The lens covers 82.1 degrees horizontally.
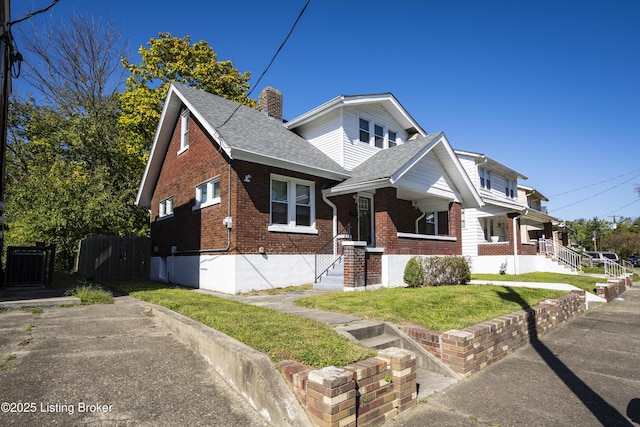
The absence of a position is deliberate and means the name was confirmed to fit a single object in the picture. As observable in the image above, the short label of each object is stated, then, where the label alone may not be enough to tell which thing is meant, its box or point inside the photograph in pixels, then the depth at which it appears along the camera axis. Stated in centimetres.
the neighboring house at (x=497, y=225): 1989
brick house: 1085
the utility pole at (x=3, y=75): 1017
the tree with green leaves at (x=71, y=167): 1733
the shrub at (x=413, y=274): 1102
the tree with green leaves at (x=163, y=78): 2380
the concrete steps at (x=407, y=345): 451
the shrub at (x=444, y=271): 1137
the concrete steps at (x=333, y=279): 1079
